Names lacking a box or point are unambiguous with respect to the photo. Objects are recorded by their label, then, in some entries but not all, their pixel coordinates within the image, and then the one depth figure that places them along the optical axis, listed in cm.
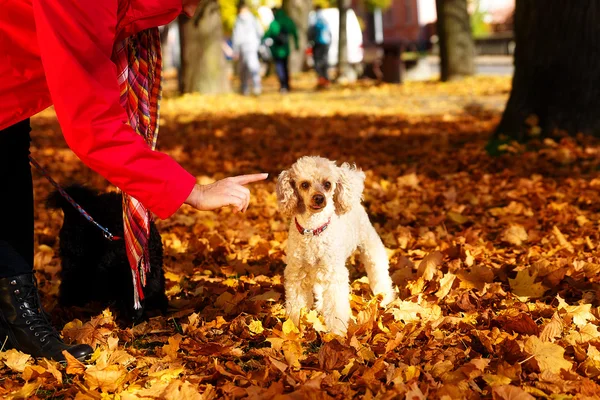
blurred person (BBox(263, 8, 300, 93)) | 1959
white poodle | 375
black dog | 404
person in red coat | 251
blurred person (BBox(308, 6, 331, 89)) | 2233
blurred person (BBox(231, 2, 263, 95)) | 1917
